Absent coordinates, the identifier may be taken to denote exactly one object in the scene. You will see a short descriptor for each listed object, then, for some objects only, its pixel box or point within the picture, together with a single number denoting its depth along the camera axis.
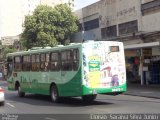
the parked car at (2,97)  20.17
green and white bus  18.70
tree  44.38
